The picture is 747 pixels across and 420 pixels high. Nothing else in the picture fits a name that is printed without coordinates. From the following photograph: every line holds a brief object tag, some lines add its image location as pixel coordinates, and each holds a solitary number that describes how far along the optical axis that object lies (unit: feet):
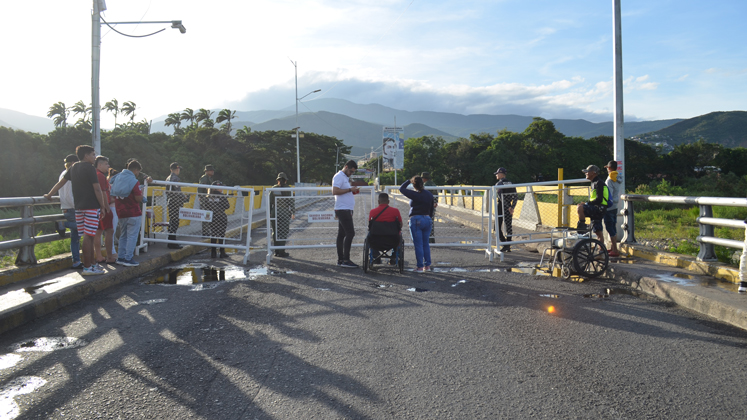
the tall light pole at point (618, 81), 32.81
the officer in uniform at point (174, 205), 31.73
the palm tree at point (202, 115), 279.49
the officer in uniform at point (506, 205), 32.22
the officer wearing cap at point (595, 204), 25.90
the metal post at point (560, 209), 39.26
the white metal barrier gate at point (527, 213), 31.19
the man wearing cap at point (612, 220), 27.66
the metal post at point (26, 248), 23.29
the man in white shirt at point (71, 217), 23.84
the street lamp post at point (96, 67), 37.19
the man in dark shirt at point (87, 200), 21.93
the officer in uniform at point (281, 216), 31.07
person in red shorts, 23.84
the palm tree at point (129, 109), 328.49
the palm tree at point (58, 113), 303.89
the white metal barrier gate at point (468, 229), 31.22
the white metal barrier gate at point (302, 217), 30.32
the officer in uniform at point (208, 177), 35.73
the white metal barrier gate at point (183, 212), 30.91
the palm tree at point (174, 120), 289.12
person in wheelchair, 24.99
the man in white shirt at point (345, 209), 27.61
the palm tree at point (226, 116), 271.49
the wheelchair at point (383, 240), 24.98
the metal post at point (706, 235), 23.22
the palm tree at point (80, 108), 310.86
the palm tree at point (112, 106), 326.51
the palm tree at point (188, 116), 289.37
